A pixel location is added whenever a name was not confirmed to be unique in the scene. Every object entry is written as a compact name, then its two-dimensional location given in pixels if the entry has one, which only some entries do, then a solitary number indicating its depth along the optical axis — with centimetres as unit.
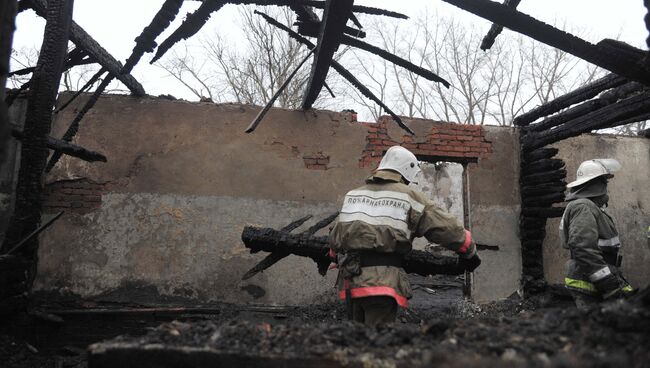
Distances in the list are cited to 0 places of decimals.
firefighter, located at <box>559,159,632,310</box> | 364
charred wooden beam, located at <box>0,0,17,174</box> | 151
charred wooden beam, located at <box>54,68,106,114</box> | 568
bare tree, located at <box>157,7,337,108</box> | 1929
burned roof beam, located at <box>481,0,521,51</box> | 448
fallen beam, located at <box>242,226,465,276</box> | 401
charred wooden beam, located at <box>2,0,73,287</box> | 401
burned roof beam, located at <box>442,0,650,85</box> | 284
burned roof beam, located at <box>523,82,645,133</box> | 518
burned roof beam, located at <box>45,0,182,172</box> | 415
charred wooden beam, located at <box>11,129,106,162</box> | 431
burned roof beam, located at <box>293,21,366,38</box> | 482
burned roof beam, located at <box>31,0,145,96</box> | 536
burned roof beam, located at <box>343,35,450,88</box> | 482
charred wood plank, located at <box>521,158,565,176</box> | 646
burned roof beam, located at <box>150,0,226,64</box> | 409
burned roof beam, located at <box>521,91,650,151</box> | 496
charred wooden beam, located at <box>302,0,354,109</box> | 396
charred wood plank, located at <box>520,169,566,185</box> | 637
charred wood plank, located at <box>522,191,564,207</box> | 636
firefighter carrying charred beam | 326
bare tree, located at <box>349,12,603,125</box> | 2228
